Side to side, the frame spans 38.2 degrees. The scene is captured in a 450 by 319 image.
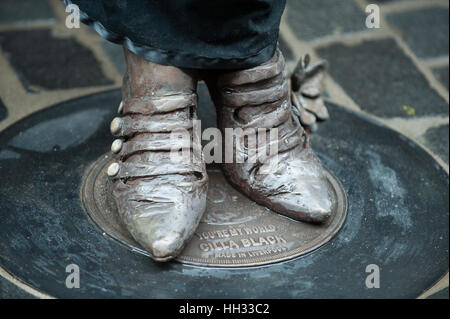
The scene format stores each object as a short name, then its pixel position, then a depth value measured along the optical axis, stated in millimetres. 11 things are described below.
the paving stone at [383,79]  2122
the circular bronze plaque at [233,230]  1408
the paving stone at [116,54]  2211
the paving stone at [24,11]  2402
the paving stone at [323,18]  2482
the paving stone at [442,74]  2281
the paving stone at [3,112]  1882
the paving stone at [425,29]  2441
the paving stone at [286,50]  2303
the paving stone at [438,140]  1910
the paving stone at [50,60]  2100
